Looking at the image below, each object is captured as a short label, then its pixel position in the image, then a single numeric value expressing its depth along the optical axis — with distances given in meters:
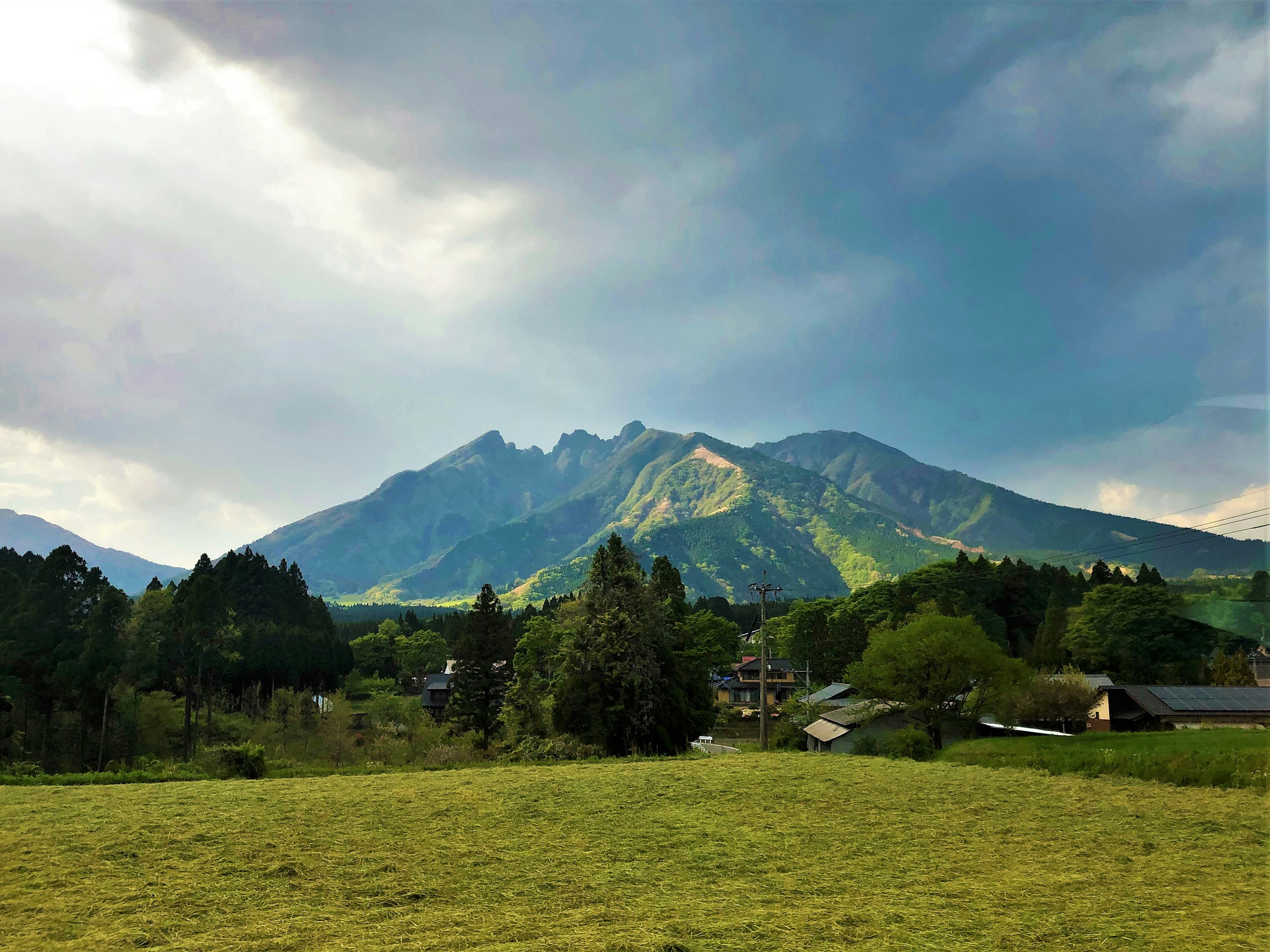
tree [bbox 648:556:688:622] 49.69
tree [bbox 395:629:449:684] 113.69
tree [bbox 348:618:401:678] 109.75
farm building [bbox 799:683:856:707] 65.25
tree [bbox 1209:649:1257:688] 58.78
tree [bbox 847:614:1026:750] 38.97
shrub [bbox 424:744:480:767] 37.47
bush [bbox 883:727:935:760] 33.81
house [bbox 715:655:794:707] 104.00
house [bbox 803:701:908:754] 43.31
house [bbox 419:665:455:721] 92.00
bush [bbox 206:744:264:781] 28.02
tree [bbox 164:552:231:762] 51.94
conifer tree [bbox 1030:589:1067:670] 71.94
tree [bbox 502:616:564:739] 40.88
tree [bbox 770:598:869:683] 88.12
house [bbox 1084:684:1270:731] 47.56
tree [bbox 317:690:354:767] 45.22
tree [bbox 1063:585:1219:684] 64.88
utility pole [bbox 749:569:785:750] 41.22
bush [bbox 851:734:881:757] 36.22
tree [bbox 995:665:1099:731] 45.12
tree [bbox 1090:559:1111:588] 86.31
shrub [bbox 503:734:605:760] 34.38
